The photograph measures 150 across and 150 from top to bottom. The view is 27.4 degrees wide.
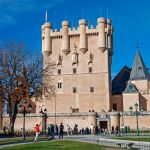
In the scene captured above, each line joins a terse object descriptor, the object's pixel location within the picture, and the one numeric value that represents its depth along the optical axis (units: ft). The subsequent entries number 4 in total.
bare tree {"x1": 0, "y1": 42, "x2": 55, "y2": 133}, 133.56
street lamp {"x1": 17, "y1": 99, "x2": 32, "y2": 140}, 113.95
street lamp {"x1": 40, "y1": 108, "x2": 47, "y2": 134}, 182.28
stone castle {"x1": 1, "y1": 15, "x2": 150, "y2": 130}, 197.44
